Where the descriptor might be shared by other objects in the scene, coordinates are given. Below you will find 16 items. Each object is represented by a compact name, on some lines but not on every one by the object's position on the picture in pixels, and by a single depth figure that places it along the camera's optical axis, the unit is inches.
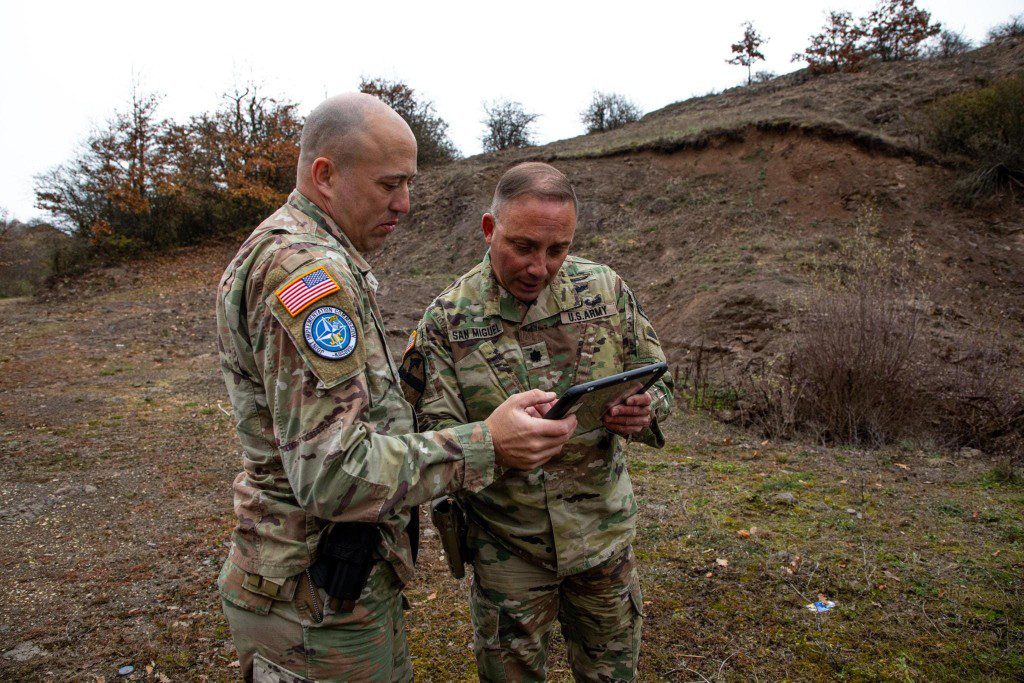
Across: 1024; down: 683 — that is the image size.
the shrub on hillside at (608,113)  936.3
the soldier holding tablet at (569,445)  83.2
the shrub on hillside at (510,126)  916.6
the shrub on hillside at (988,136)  425.1
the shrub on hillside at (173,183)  701.3
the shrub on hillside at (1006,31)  680.4
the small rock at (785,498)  171.6
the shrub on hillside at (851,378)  223.5
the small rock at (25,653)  120.6
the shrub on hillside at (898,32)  700.0
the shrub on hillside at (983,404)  212.7
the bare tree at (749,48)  874.8
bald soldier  53.1
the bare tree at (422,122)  904.3
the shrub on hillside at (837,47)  697.6
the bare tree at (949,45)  717.9
